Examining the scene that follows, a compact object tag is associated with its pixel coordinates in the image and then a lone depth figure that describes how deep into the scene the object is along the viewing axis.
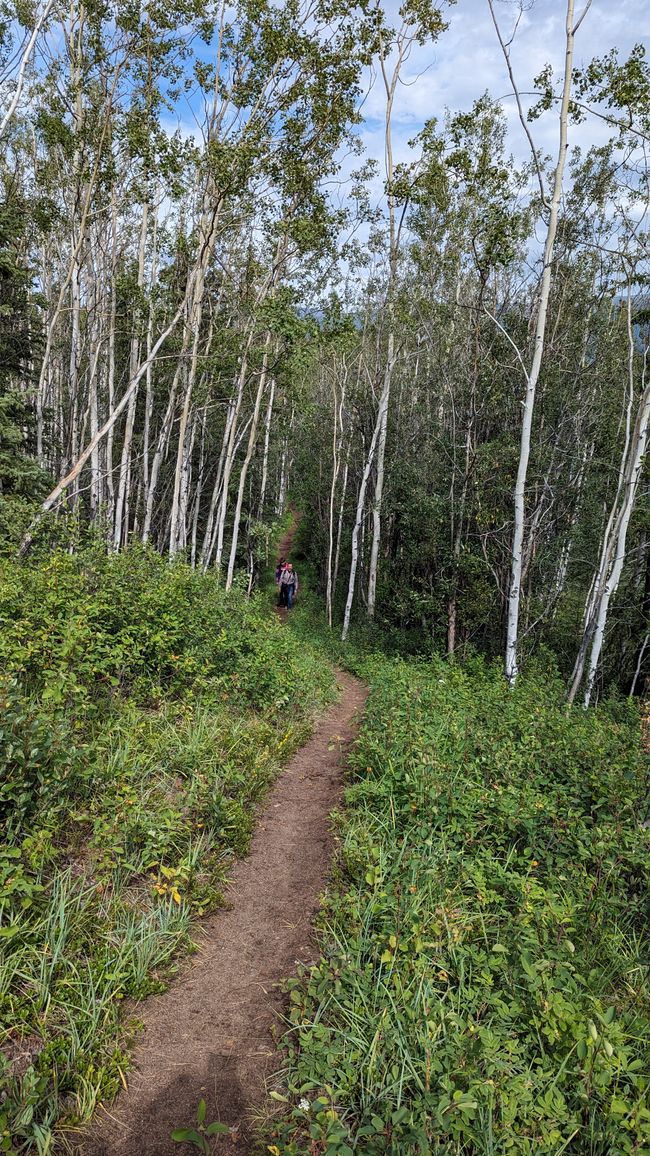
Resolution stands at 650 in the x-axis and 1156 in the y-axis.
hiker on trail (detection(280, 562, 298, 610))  19.19
